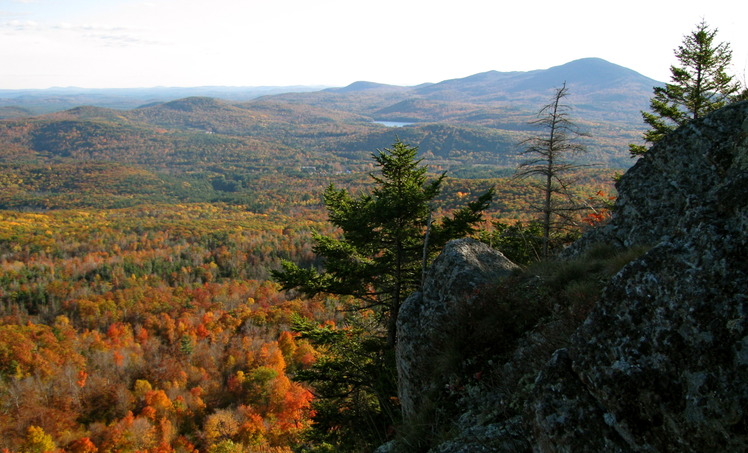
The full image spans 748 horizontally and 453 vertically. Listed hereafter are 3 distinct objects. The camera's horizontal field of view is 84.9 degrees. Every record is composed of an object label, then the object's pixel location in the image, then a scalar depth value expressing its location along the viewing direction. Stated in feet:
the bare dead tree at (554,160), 38.99
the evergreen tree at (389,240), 32.81
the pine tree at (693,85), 47.32
